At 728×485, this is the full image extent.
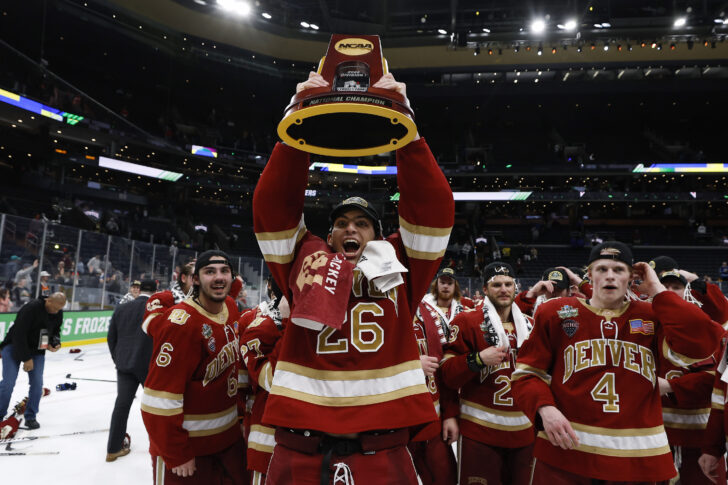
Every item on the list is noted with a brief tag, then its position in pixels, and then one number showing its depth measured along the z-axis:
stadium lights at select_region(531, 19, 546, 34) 18.30
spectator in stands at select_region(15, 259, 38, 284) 10.74
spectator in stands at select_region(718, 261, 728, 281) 17.89
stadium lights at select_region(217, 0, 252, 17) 19.84
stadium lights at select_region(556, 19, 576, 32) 17.91
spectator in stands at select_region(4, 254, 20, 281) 10.45
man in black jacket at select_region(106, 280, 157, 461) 5.18
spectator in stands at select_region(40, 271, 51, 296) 11.02
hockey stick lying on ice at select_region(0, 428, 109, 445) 5.61
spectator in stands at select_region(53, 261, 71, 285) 11.51
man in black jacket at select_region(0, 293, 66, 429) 6.08
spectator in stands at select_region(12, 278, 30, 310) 10.75
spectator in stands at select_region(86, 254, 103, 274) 12.41
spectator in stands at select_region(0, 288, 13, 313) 10.44
